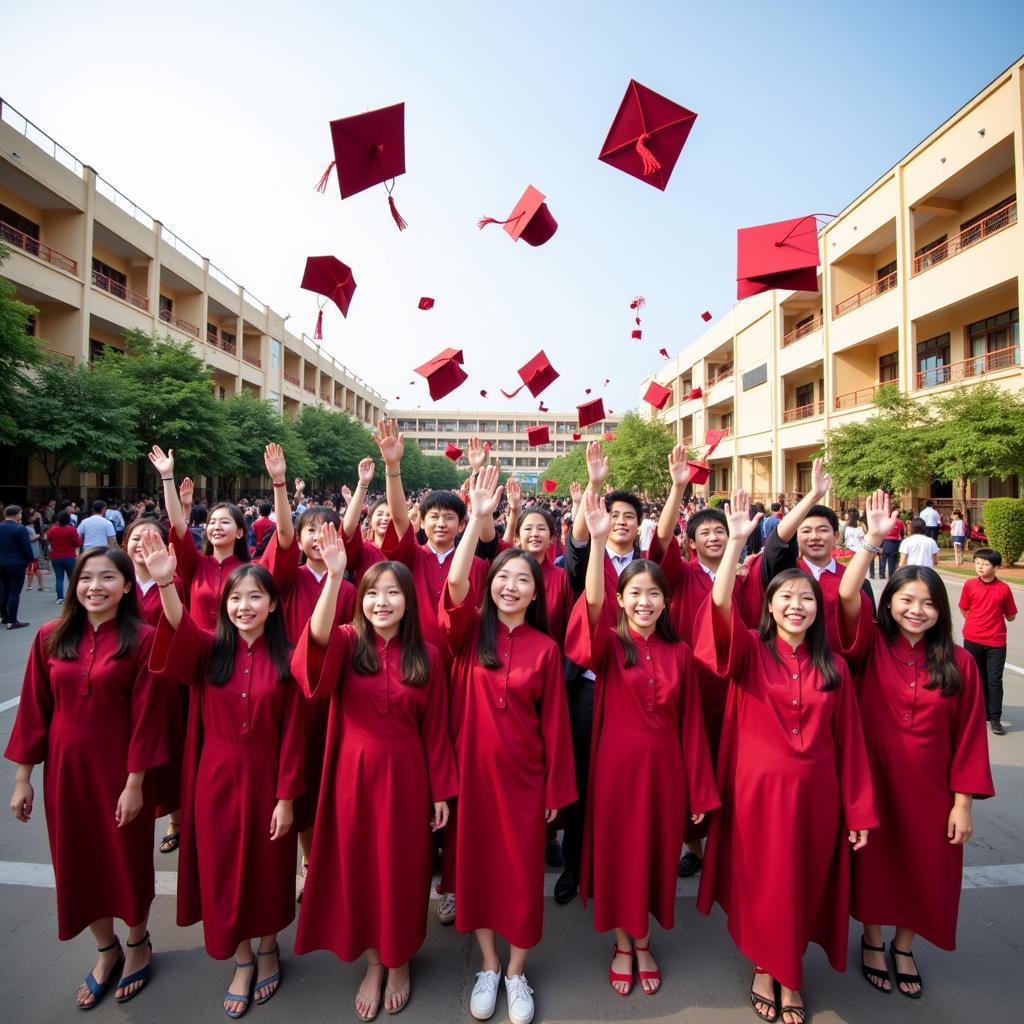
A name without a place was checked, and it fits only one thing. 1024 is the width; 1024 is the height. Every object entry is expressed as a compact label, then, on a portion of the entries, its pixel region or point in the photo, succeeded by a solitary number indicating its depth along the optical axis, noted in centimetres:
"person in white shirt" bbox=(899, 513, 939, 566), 774
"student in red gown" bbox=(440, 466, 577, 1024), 236
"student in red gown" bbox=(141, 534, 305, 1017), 230
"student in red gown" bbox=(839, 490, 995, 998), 237
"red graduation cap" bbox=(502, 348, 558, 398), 639
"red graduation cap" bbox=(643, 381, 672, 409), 670
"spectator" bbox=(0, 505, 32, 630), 807
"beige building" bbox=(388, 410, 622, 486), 7469
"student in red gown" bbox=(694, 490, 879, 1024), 225
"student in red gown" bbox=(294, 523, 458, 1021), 229
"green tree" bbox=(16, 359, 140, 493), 1425
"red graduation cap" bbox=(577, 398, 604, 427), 652
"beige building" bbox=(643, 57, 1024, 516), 1550
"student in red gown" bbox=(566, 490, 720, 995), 243
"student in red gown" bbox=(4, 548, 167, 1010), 233
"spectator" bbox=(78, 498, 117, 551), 948
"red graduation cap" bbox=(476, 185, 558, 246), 435
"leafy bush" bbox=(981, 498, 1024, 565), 1339
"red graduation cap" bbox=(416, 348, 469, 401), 512
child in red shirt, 481
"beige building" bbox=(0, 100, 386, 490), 1711
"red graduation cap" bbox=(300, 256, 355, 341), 482
